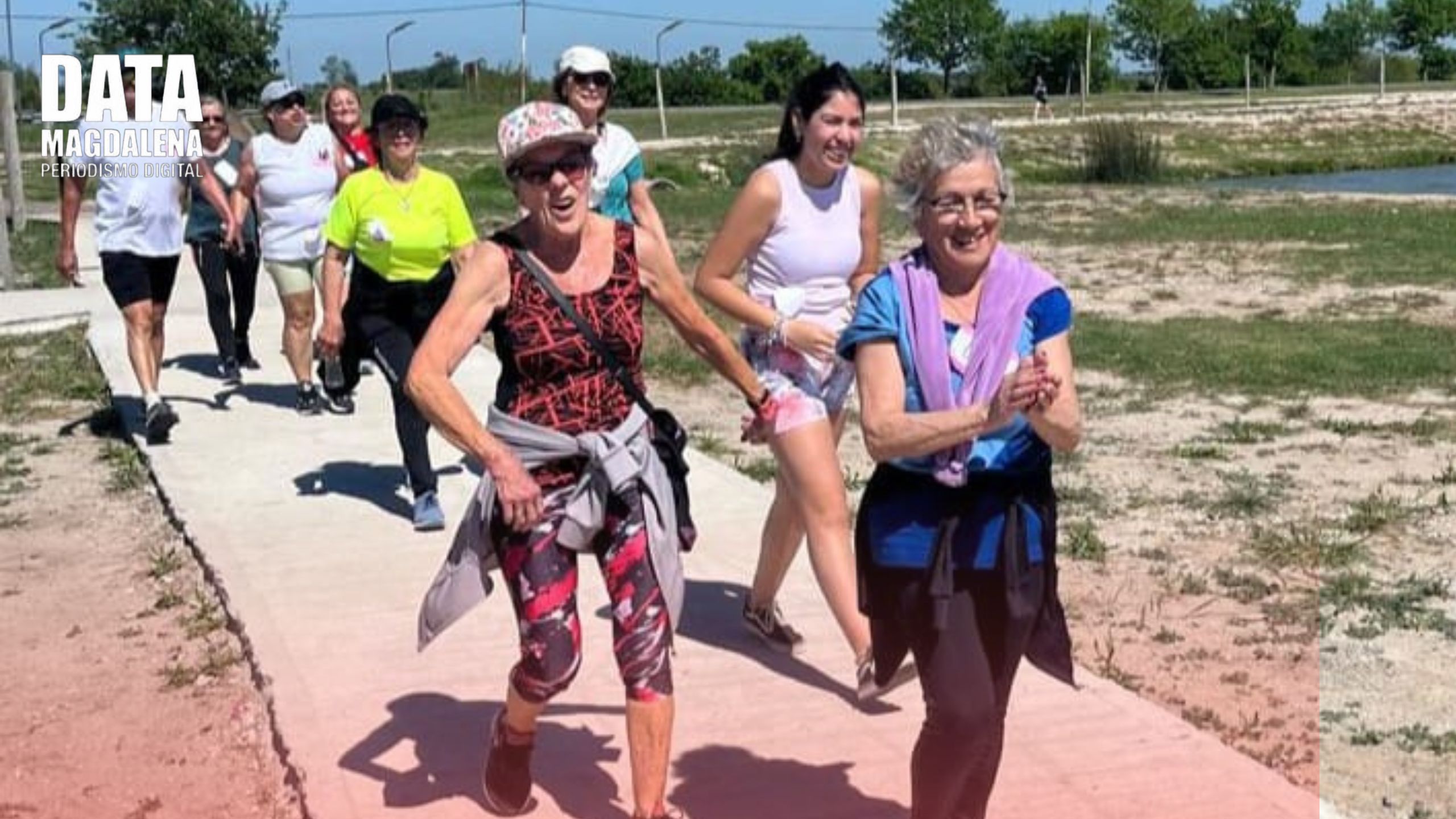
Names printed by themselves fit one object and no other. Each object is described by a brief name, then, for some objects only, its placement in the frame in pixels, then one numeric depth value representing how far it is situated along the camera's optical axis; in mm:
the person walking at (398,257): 7520
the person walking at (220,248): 11133
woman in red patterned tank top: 4094
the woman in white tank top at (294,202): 10133
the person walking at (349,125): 9727
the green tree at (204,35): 50531
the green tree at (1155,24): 81125
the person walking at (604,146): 6422
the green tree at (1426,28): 89688
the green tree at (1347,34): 90938
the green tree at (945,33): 75688
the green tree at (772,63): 71750
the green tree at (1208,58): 80812
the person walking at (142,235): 9133
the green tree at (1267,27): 83250
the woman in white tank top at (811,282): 5195
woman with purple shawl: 3584
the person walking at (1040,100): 49406
